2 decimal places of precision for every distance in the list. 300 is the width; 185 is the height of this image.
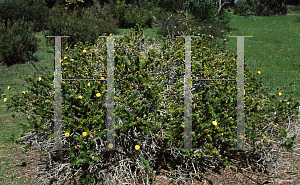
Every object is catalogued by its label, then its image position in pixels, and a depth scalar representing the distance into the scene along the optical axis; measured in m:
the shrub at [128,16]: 14.67
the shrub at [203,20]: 9.76
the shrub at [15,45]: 7.30
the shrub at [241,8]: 16.73
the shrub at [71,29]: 8.70
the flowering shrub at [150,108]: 2.57
